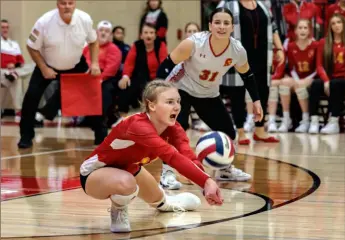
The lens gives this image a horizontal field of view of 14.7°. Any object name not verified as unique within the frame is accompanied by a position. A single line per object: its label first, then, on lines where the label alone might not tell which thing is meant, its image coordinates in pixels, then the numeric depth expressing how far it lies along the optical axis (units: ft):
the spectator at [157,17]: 62.44
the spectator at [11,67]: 64.78
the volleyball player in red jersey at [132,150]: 20.86
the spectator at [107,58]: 56.45
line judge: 42.94
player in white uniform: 30.45
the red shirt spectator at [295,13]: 56.08
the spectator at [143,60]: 55.33
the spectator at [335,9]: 53.84
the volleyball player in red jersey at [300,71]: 53.65
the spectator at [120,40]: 62.02
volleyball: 26.43
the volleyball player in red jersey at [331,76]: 52.06
